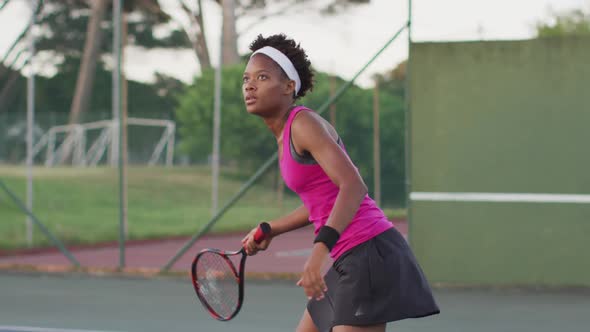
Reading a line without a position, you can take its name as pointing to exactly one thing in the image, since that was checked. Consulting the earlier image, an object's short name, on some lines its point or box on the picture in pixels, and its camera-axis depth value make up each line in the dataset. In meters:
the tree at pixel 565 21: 18.28
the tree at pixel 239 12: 39.09
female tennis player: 7.27
